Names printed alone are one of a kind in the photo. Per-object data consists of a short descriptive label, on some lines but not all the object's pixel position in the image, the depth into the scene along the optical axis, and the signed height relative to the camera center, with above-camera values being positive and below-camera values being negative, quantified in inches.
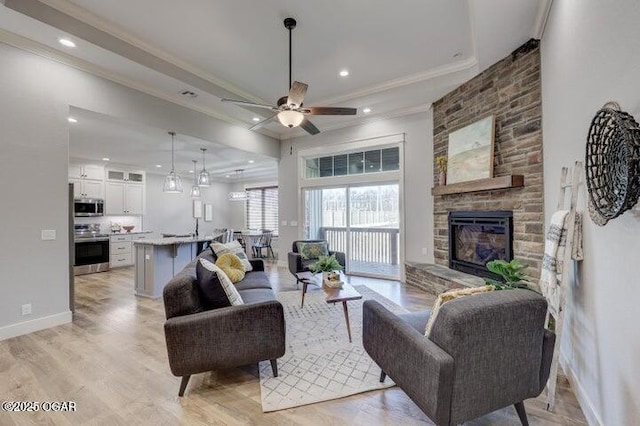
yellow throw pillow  138.7 -25.8
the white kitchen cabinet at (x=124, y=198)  303.4 +17.9
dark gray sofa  79.1 -33.8
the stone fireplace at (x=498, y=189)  129.2 +11.8
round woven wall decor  46.9 +9.1
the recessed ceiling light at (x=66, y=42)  119.5 +72.7
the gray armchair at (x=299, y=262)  197.0 -33.6
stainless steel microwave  276.9 +7.7
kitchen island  181.8 -31.8
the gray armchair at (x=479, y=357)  56.4 -30.0
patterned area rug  82.5 -51.5
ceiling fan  115.3 +45.6
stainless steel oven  258.5 -36.5
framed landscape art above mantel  150.5 +34.0
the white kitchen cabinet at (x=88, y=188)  279.6 +26.4
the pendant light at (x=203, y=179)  229.8 +28.3
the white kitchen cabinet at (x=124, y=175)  305.9 +43.4
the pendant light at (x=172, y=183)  211.4 +22.7
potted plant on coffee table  133.9 -26.8
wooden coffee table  116.1 -34.3
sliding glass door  227.3 -8.7
